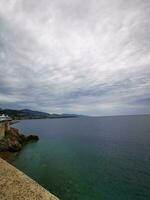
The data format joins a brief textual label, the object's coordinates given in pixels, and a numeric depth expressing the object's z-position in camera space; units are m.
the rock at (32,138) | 40.25
